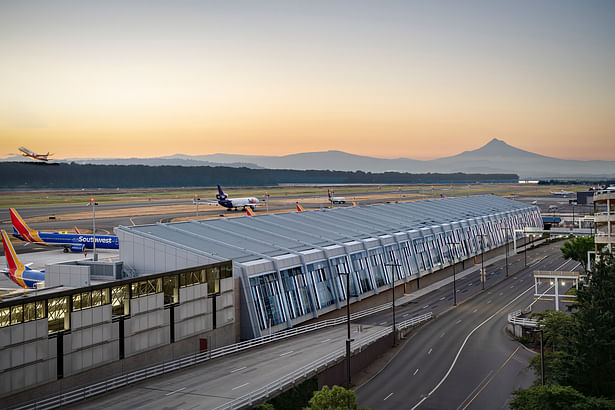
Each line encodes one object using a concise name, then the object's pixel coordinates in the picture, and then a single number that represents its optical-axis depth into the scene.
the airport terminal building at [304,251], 53.22
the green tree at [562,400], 30.08
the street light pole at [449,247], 92.56
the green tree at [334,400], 29.67
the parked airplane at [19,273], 61.06
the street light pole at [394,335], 53.24
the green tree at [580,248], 85.31
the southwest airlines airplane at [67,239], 103.12
